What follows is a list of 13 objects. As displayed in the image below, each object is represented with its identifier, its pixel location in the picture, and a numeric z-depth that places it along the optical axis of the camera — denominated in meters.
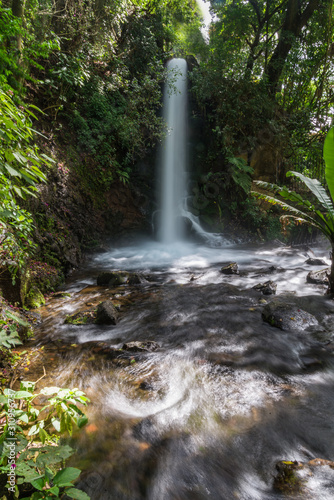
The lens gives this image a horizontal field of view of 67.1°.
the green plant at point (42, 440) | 1.11
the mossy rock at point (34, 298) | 3.67
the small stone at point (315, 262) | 6.66
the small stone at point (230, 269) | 6.07
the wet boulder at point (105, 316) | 3.48
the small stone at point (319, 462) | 1.52
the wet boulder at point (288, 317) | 3.31
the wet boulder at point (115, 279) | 5.06
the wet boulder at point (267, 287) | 4.65
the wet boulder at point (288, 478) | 1.40
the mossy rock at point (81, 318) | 3.43
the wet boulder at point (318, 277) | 5.12
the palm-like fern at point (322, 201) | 3.60
